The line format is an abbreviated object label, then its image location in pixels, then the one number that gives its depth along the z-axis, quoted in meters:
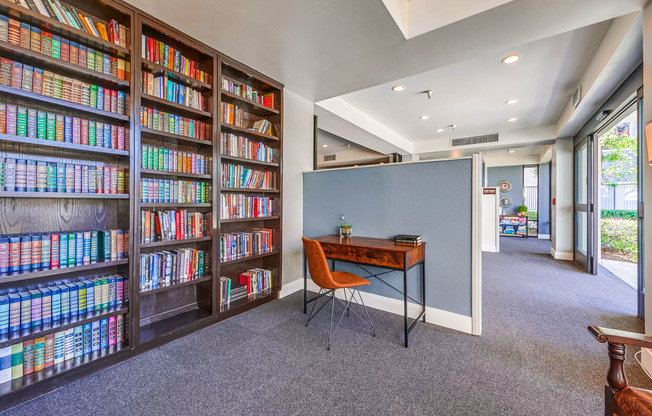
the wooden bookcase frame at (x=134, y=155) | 1.57
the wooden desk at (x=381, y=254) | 2.16
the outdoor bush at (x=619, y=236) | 4.57
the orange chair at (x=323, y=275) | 2.11
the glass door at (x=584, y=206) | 4.36
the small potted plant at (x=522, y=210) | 9.22
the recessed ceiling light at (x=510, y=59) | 3.01
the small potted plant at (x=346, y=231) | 2.92
